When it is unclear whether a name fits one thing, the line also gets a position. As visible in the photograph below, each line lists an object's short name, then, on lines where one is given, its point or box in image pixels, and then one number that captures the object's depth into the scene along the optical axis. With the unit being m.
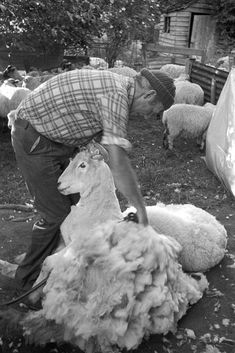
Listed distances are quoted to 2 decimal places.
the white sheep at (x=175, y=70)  11.47
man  2.40
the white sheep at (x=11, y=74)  9.73
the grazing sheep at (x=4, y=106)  7.37
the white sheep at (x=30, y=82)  8.80
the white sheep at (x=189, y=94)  8.79
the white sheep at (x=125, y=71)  10.67
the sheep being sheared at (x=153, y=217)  2.84
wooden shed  21.16
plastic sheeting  5.21
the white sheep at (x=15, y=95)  7.34
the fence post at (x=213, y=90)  8.70
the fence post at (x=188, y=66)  10.26
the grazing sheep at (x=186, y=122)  7.06
